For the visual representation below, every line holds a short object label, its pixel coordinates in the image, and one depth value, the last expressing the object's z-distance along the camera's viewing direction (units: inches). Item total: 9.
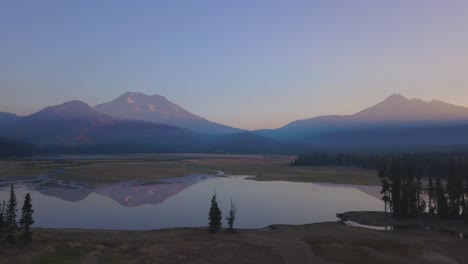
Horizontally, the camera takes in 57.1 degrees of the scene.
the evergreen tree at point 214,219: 2421.3
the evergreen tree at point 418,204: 3133.4
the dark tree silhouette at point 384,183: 3141.7
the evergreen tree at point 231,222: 2437.3
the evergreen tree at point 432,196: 3166.3
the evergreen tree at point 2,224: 2137.1
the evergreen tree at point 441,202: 2967.5
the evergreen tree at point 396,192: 3085.4
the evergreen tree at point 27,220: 2055.9
